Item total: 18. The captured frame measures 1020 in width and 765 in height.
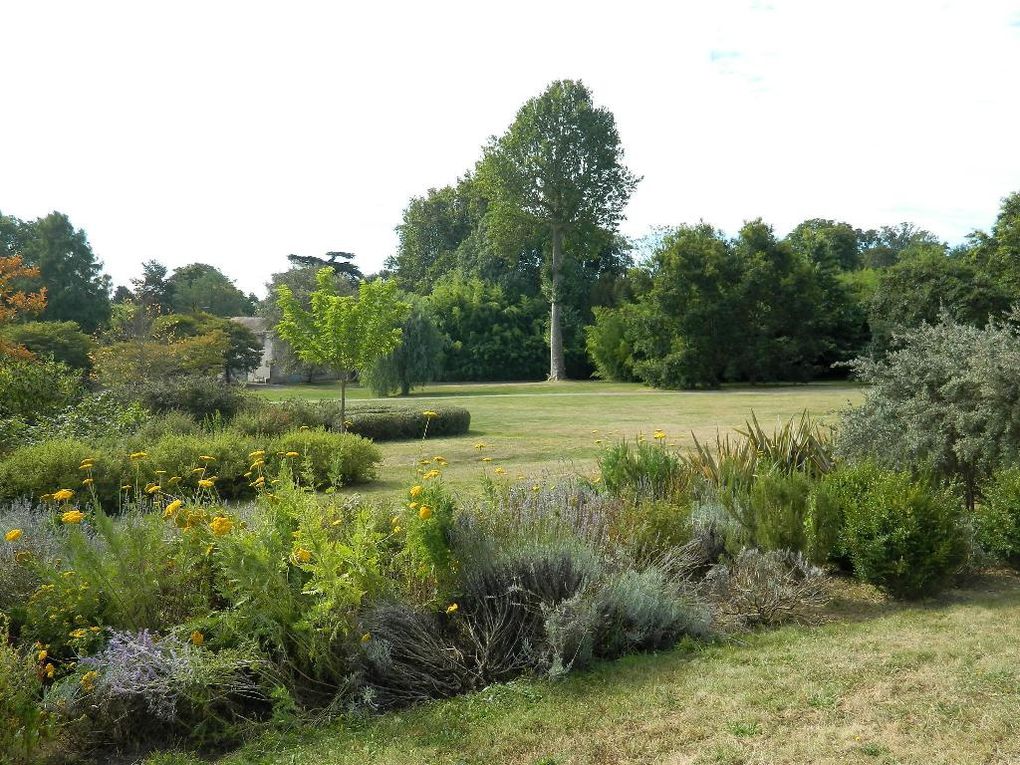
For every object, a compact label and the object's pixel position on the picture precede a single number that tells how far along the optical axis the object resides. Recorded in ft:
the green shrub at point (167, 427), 36.55
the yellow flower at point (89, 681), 10.90
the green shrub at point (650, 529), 16.93
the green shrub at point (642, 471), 21.36
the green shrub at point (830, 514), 18.44
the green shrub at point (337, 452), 33.47
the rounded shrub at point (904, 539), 17.17
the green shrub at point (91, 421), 34.73
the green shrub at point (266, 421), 41.86
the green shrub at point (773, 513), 18.79
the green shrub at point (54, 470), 27.84
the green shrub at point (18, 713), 9.81
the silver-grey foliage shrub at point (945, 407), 22.02
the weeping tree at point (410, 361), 110.73
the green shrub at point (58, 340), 117.19
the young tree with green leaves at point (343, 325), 59.98
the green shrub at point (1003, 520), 19.17
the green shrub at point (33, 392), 38.19
